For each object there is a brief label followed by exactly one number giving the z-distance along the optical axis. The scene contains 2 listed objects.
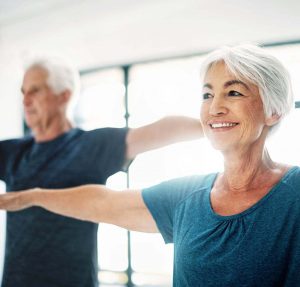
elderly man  1.28
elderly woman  0.80
